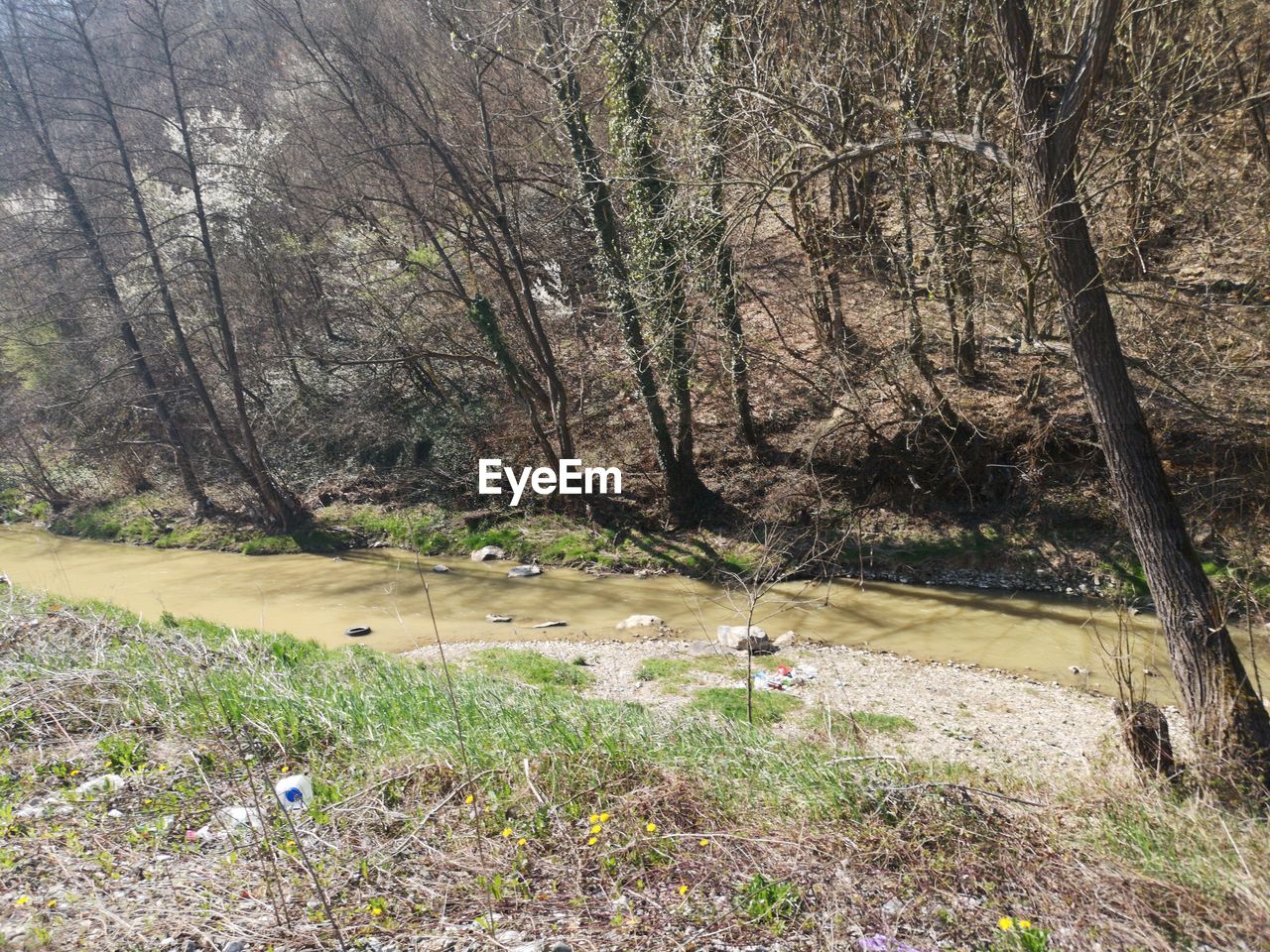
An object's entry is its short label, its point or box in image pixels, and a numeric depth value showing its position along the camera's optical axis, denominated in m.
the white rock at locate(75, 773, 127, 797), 4.34
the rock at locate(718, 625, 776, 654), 10.04
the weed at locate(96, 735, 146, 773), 4.67
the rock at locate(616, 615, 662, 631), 11.54
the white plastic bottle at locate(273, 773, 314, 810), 4.08
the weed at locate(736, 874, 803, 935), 3.05
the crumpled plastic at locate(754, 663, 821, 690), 8.67
